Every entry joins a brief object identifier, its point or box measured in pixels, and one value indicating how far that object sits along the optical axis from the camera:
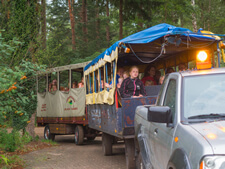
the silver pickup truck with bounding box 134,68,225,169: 3.29
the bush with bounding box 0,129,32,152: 11.63
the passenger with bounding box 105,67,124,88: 11.17
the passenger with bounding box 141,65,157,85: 11.55
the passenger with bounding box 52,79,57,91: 17.43
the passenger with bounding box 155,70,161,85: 12.08
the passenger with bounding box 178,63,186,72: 11.09
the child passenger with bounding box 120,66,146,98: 9.21
